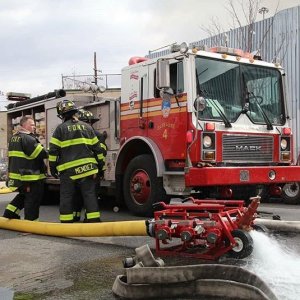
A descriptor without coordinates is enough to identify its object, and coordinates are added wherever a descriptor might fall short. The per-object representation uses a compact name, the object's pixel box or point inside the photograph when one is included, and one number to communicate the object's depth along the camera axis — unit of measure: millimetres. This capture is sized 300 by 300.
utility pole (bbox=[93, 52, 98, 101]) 42041
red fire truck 6871
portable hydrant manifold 4273
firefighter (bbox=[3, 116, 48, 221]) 6777
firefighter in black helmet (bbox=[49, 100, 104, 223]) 6637
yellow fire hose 5215
